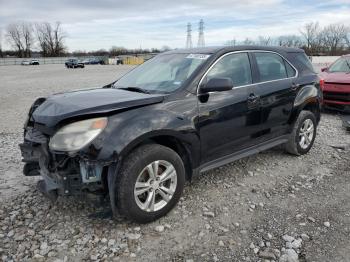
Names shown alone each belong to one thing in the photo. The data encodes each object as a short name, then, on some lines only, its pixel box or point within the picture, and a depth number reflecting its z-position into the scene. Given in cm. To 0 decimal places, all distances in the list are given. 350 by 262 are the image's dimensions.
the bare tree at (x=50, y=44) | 9906
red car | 830
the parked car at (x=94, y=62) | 6818
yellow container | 5837
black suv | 308
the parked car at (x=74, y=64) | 4846
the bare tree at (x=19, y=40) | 9944
